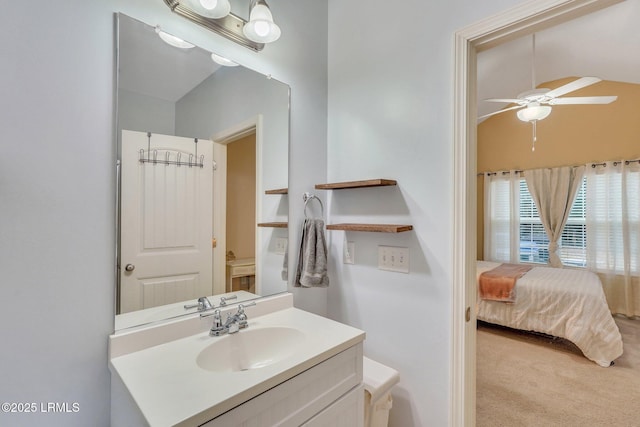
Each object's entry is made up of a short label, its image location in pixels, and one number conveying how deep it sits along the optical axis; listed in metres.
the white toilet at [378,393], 1.15
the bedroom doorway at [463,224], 1.13
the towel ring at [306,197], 1.54
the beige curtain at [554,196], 4.03
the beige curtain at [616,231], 3.58
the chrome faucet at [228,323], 1.05
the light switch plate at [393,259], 1.32
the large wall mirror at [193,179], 0.97
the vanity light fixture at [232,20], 1.05
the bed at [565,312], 2.45
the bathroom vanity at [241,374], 0.68
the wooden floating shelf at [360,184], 1.30
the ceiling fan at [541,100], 2.60
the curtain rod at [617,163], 3.58
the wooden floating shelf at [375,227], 1.24
